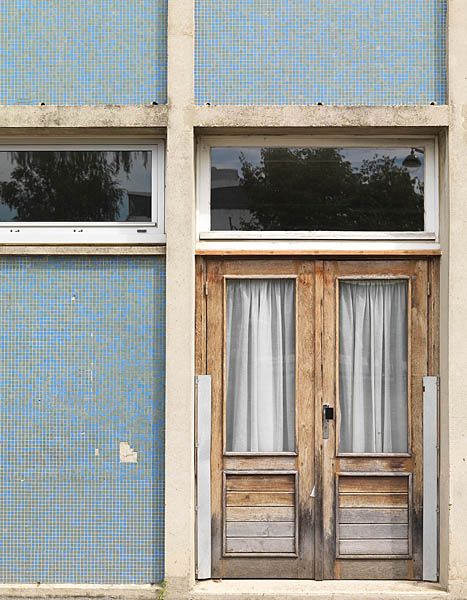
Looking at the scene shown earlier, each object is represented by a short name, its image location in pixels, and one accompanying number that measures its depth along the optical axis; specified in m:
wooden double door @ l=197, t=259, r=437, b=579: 6.52
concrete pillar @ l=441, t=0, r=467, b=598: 6.23
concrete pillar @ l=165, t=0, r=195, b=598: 6.26
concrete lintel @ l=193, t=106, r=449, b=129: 6.35
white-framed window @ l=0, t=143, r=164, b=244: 6.59
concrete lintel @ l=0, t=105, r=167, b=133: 6.36
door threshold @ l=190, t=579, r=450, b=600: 6.24
